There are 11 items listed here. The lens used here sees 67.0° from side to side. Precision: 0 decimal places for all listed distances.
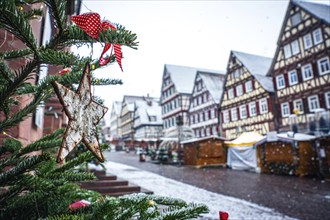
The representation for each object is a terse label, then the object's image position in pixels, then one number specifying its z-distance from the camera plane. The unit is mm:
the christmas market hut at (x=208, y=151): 19406
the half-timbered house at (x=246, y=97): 23438
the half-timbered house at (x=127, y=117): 59906
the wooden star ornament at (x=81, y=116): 1009
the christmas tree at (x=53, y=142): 867
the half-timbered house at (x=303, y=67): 18234
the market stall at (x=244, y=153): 16373
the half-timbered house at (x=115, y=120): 77062
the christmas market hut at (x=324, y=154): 11648
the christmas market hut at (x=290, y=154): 13039
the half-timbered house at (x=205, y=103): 30539
